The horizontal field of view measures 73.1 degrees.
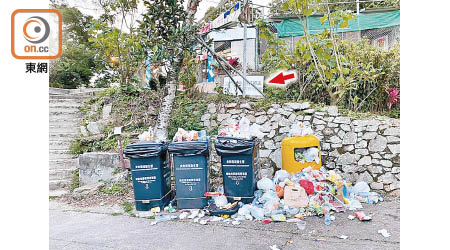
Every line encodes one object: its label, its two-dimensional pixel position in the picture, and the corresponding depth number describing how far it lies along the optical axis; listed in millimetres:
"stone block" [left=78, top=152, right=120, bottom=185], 5623
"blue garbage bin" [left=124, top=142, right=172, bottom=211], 4352
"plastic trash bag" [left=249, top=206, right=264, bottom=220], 3980
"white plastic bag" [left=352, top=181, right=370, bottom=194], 4812
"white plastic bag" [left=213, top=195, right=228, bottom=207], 4289
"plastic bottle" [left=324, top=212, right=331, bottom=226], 3773
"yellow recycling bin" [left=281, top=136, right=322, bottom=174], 4773
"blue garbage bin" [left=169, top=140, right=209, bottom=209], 4301
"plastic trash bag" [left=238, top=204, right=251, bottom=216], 4110
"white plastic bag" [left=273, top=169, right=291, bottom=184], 4650
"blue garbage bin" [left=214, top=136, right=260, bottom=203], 4270
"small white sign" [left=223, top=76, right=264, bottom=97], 6553
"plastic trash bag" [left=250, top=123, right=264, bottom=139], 4520
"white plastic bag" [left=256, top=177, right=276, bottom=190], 4504
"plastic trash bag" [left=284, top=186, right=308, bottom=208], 4137
